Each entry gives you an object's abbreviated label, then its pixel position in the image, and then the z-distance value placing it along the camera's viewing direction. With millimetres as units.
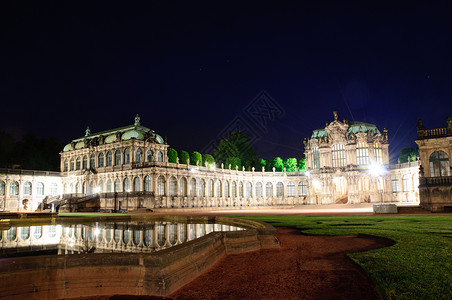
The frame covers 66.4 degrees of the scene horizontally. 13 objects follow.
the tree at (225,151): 85812
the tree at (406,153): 72475
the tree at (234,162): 78438
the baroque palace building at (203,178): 54094
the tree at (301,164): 88312
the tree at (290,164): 88962
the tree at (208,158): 79750
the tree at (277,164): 88750
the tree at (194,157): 75688
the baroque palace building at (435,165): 33469
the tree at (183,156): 73188
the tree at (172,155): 69725
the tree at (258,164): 88188
